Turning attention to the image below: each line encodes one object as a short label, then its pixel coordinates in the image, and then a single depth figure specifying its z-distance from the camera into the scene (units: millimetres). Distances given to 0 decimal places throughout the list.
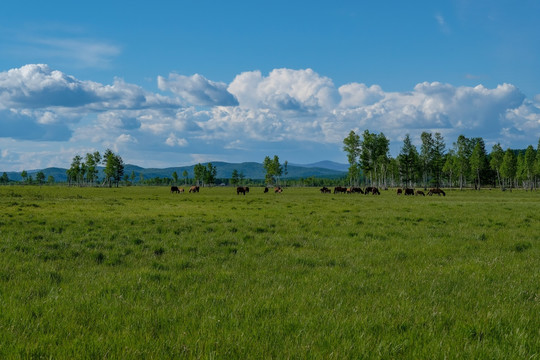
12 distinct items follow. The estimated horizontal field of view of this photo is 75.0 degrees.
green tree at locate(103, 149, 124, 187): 162500
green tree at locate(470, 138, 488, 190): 124700
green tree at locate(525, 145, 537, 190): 130875
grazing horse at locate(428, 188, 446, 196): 82675
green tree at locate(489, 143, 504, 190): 127288
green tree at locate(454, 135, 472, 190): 124938
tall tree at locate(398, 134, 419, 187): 128000
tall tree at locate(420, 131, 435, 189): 135125
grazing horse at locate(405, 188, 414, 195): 80800
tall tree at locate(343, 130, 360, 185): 122000
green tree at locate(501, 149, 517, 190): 123688
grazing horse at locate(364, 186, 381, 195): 80975
